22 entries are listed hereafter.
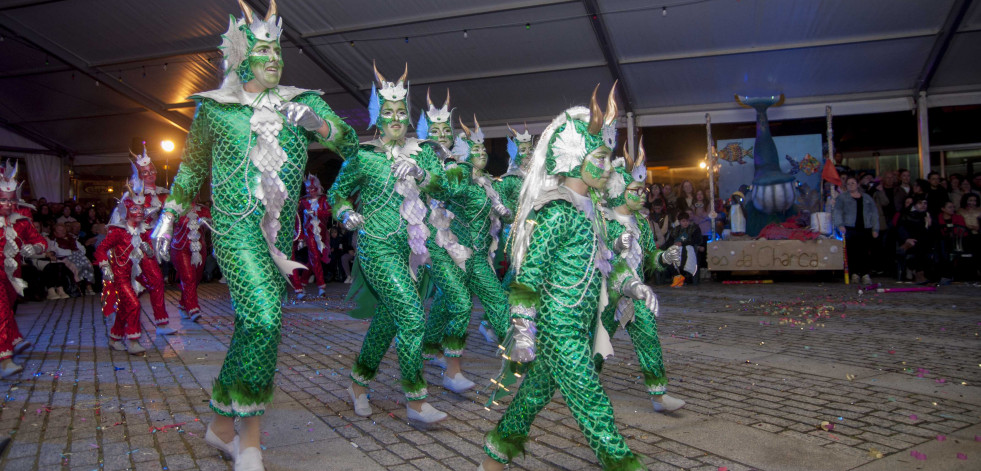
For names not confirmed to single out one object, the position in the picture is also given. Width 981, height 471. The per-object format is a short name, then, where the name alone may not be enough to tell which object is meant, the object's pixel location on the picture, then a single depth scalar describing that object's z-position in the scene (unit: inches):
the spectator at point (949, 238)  472.7
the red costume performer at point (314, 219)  535.0
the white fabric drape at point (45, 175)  804.0
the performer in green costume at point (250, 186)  140.1
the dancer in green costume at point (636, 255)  169.2
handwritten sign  506.6
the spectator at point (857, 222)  502.3
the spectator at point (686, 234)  540.4
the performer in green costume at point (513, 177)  280.1
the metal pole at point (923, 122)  554.3
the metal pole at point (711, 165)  545.7
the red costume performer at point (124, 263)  294.8
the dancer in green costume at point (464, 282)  208.1
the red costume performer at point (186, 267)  370.3
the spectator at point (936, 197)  490.9
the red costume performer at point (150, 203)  311.4
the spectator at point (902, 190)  518.1
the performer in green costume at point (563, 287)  118.1
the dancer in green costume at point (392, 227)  177.5
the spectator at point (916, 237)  480.4
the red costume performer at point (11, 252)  249.0
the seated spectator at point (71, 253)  549.3
